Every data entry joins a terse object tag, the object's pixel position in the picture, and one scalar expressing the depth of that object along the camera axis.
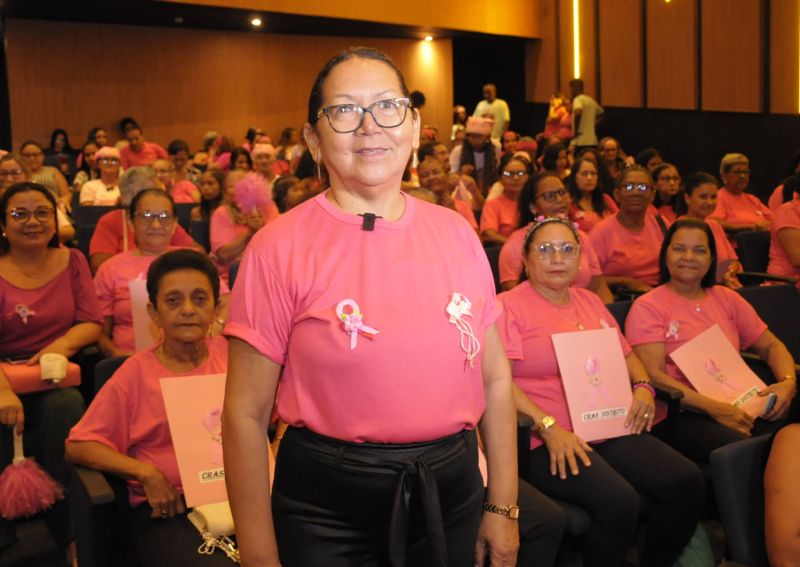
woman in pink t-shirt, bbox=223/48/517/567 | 1.59
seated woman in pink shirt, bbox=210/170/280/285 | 5.50
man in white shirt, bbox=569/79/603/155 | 12.90
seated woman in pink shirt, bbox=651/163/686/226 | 6.87
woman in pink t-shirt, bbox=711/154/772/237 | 7.08
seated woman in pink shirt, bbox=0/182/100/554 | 3.76
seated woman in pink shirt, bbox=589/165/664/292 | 5.49
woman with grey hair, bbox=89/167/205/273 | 5.10
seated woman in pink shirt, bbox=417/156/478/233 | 6.09
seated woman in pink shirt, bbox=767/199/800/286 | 5.28
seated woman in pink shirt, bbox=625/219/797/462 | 3.51
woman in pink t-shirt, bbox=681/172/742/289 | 5.90
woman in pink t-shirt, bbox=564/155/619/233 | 6.48
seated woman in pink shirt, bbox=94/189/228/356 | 4.21
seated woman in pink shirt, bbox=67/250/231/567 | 2.62
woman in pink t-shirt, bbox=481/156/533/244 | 6.55
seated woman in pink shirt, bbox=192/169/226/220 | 6.83
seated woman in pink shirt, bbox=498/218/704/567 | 3.01
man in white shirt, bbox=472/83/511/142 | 14.74
